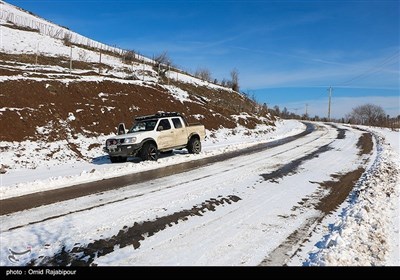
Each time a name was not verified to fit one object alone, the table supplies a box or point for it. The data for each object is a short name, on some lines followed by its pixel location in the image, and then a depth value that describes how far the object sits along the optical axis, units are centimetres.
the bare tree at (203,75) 6322
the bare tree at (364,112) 10053
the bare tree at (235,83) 5973
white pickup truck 1455
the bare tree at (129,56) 4981
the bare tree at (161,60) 5482
